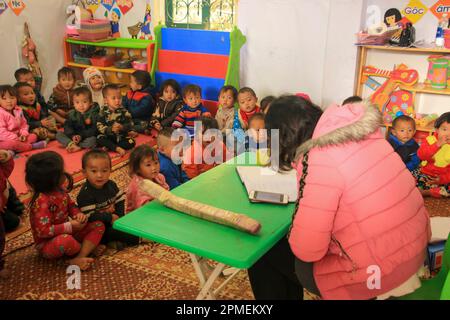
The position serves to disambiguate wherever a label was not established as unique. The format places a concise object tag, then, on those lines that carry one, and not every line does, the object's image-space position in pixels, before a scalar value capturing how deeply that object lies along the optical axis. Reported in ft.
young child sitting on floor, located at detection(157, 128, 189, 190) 10.65
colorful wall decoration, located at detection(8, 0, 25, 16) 18.15
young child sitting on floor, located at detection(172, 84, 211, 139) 16.07
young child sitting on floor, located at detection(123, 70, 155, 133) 17.39
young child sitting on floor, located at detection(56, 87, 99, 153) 15.35
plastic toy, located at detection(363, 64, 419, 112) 15.47
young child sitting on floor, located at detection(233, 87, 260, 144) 15.11
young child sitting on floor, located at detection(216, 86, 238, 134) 15.72
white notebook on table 6.32
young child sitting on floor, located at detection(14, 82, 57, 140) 15.61
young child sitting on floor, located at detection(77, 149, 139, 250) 9.16
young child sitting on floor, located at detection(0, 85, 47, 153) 14.34
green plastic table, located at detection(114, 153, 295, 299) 4.86
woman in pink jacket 4.82
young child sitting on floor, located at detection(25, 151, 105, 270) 8.28
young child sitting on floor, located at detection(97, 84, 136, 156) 15.25
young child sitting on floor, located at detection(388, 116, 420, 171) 12.95
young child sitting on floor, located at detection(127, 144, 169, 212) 9.39
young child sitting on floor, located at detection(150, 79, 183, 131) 16.81
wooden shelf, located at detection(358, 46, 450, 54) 14.08
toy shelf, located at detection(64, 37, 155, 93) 18.84
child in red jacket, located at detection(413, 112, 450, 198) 12.16
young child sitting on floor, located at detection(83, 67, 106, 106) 17.31
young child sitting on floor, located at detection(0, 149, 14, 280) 9.56
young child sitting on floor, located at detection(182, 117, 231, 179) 11.46
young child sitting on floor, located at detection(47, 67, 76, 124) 17.46
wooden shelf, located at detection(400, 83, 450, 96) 14.54
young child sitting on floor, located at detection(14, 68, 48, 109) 16.63
